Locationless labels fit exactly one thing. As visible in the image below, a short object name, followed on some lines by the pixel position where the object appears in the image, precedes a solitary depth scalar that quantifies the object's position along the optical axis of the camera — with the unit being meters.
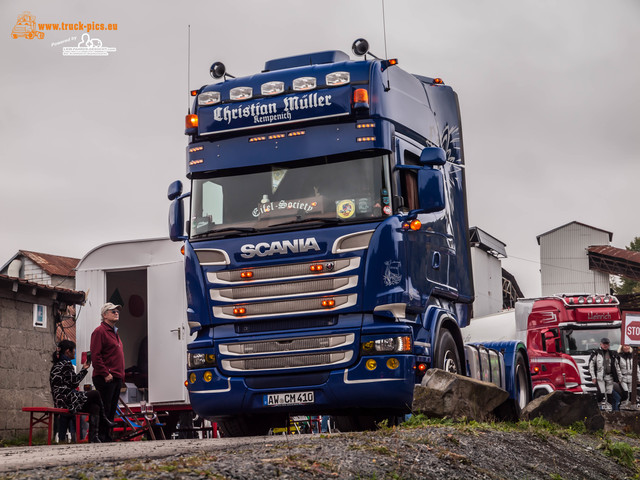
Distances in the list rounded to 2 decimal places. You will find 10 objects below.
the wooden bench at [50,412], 12.99
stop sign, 21.94
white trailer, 16.11
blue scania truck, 10.71
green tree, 72.23
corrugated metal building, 55.81
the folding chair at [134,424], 15.42
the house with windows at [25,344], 17.33
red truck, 27.38
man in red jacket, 12.92
